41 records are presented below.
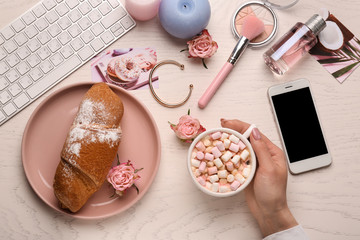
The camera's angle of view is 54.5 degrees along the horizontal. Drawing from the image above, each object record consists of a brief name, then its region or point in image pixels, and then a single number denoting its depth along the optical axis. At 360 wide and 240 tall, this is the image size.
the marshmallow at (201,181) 0.81
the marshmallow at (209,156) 0.82
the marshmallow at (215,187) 0.81
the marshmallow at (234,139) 0.82
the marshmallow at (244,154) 0.81
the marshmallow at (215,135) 0.82
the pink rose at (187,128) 0.86
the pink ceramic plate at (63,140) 0.86
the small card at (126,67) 0.91
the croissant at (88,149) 0.80
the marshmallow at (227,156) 0.82
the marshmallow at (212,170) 0.82
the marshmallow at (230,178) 0.81
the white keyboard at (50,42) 0.88
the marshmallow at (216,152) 0.82
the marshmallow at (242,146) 0.82
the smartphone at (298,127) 0.93
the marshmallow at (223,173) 0.81
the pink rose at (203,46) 0.90
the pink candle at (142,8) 0.87
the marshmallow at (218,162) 0.82
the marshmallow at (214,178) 0.82
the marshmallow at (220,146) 0.82
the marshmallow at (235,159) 0.81
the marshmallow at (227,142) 0.82
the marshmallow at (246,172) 0.81
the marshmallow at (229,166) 0.82
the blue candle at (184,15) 0.86
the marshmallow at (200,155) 0.81
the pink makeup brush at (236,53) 0.91
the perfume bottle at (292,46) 0.92
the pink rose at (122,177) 0.83
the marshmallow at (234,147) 0.82
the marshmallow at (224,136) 0.83
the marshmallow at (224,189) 0.80
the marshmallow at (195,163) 0.81
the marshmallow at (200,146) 0.82
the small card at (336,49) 0.97
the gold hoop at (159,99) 0.92
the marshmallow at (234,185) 0.80
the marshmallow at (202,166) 0.82
